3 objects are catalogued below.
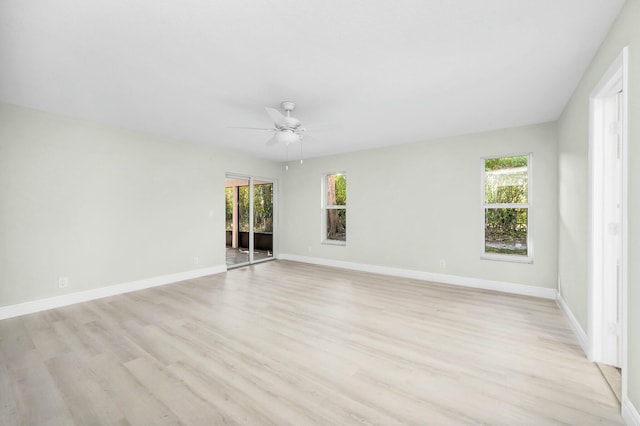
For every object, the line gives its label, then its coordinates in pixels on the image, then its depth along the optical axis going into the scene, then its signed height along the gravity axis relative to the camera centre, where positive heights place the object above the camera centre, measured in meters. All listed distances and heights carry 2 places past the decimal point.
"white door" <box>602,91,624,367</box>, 2.22 -0.13
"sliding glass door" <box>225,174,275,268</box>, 6.43 -0.06
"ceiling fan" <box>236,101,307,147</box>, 3.10 +0.99
